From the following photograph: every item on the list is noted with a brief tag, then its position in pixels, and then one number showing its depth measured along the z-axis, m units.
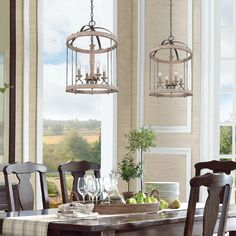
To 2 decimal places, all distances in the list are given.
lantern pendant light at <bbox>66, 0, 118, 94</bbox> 4.79
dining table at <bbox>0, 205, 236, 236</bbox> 3.75
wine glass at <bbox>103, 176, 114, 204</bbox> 4.52
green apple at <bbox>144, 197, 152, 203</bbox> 4.57
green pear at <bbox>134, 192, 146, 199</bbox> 4.61
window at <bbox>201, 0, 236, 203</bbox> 6.99
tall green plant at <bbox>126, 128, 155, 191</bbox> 4.85
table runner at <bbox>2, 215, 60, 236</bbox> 3.90
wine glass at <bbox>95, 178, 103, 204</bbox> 4.45
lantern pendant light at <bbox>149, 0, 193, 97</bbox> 7.05
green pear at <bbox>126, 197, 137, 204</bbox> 4.56
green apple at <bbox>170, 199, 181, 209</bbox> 4.83
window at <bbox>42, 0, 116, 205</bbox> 7.34
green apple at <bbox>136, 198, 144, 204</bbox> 4.58
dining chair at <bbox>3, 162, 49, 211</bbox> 4.78
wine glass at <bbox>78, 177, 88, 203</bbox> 4.43
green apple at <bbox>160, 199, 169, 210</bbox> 4.73
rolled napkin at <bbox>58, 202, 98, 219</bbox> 4.16
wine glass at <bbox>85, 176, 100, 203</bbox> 4.42
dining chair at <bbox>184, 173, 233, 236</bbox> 3.78
